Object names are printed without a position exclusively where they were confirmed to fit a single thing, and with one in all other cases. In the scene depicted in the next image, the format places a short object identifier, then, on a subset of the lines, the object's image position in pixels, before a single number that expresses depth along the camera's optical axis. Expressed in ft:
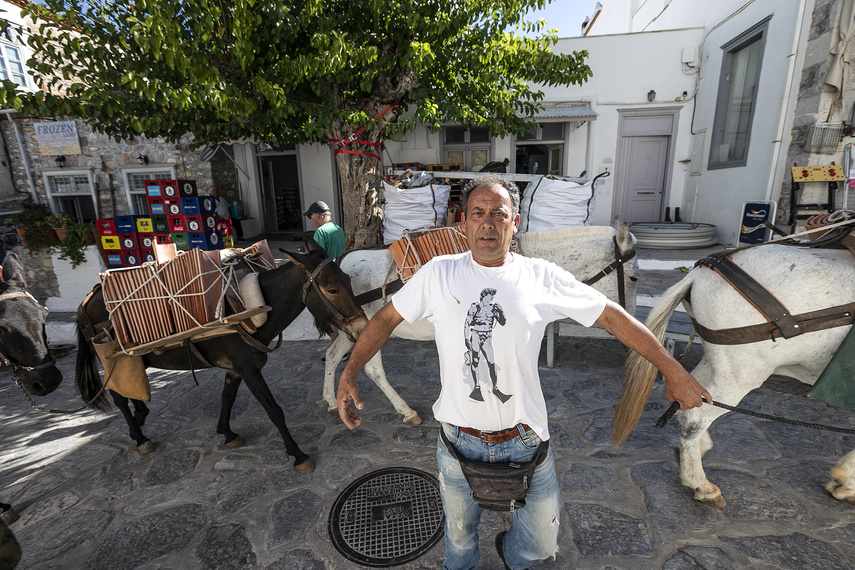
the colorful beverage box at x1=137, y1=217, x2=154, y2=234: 26.53
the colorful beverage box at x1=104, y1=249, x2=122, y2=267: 27.07
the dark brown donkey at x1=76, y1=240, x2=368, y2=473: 9.37
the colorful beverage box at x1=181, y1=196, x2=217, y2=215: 26.48
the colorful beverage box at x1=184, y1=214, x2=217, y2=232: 26.78
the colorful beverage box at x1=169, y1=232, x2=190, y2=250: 26.99
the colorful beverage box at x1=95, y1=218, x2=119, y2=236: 26.55
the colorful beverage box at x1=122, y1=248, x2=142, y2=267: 27.07
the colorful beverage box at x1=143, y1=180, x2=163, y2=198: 25.80
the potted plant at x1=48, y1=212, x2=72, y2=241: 26.89
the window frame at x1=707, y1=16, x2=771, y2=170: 26.86
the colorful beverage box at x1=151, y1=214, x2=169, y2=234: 26.71
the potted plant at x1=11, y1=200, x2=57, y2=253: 26.50
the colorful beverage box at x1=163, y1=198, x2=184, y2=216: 26.40
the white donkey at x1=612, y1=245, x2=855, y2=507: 7.06
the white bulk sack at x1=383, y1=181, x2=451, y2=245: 16.35
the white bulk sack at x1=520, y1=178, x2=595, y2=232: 16.35
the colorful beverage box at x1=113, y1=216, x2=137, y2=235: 26.43
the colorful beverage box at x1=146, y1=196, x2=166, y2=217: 26.37
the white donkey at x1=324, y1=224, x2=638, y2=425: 11.60
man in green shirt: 16.03
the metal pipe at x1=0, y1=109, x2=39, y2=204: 32.25
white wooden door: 35.76
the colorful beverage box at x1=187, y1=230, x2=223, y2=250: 27.02
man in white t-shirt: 4.94
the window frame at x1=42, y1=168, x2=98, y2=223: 33.94
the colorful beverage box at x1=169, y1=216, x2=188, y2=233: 26.73
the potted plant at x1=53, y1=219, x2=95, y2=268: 26.73
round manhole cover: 7.59
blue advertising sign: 24.86
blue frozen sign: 32.89
